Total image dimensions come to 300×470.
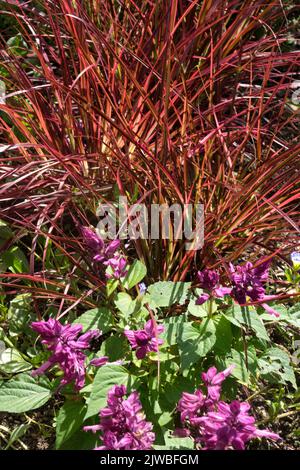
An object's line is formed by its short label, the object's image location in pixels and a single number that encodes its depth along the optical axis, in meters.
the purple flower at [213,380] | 1.12
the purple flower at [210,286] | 1.23
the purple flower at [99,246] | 1.28
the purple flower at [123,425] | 1.07
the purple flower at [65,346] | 1.12
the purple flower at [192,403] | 1.12
